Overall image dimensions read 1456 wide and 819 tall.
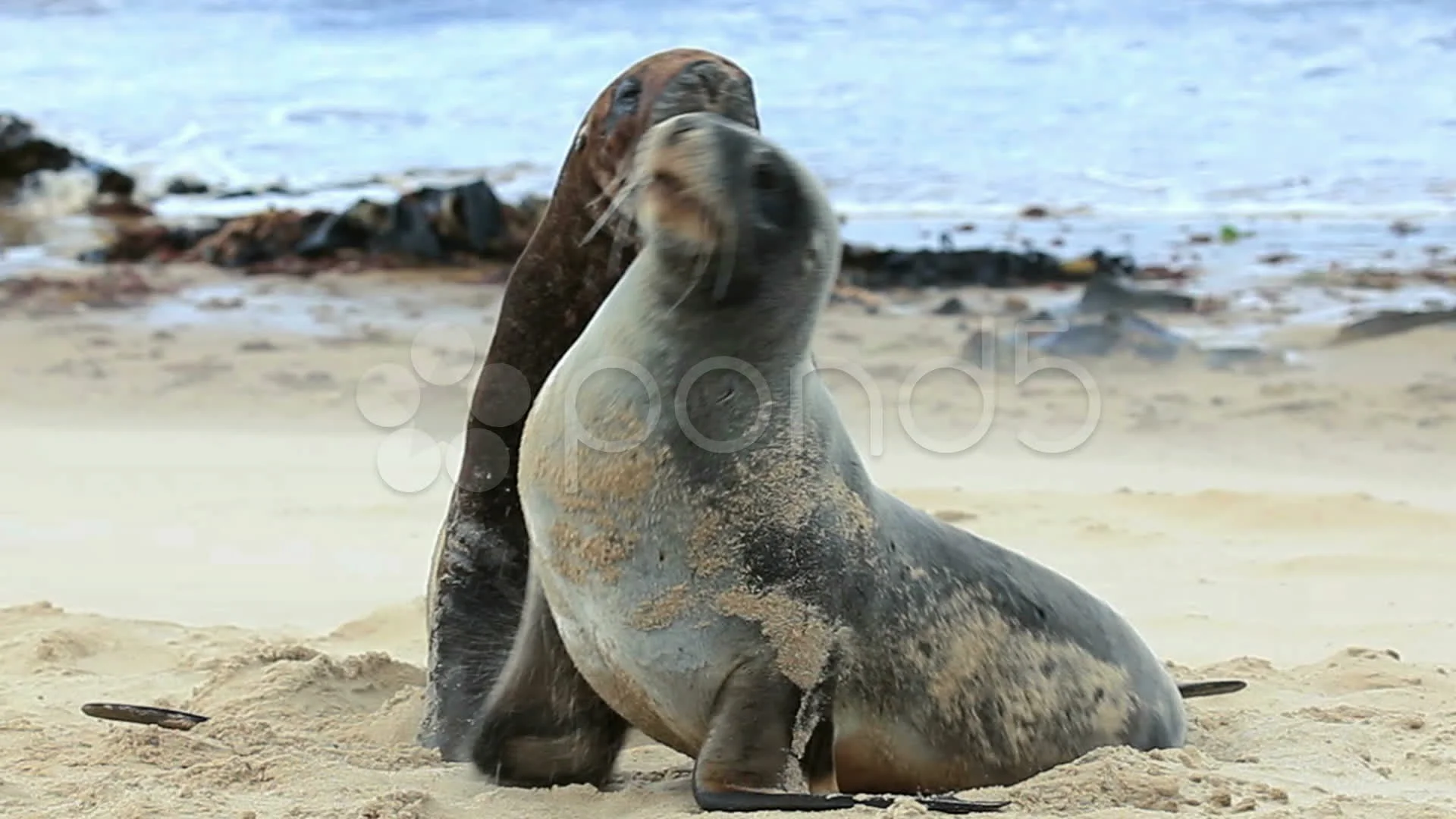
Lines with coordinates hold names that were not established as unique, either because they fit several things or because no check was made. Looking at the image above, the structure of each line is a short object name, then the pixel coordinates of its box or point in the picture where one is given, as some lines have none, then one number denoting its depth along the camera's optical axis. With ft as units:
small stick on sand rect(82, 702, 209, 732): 21.52
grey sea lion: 16.16
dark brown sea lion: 20.01
